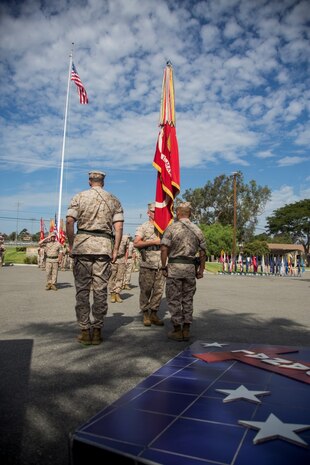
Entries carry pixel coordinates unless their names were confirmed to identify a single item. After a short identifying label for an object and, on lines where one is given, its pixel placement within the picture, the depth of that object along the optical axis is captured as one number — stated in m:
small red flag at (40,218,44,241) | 30.23
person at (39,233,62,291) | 11.30
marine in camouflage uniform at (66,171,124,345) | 4.59
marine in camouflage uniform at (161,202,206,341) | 4.89
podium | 1.66
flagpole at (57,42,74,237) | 27.10
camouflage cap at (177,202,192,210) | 5.29
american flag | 23.55
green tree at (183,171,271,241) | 59.56
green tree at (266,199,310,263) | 64.12
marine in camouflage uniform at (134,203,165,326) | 5.89
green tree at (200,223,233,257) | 60.09
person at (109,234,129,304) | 9.12
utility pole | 34.08
